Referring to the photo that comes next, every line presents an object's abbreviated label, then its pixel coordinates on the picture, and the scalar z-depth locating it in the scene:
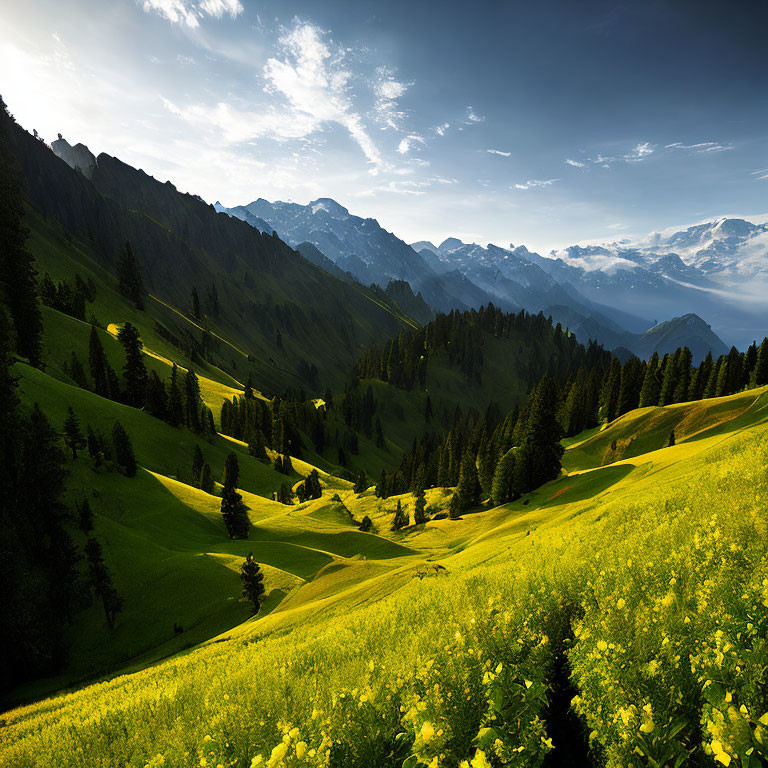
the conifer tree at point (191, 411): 102.75
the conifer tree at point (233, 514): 64.53
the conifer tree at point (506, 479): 73.50
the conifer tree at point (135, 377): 100.12
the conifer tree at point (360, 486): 121.62
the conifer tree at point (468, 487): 82.06
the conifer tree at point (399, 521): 81.56
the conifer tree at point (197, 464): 88.46
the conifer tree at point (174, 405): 97.06
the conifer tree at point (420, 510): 82.24
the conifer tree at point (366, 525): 81.62
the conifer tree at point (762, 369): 91.75
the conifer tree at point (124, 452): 63.59
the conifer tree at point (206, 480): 82.56
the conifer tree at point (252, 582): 39.53
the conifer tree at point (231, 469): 79.88
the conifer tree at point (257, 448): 116.31
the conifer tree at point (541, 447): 71.06
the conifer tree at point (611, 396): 114.50
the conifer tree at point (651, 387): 107.94
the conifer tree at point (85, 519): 46.47
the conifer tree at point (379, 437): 189.25
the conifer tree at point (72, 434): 58.69
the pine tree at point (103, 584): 38.78
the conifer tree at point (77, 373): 96.88
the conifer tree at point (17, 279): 71.81
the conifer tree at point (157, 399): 95.50
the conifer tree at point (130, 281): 180.62
